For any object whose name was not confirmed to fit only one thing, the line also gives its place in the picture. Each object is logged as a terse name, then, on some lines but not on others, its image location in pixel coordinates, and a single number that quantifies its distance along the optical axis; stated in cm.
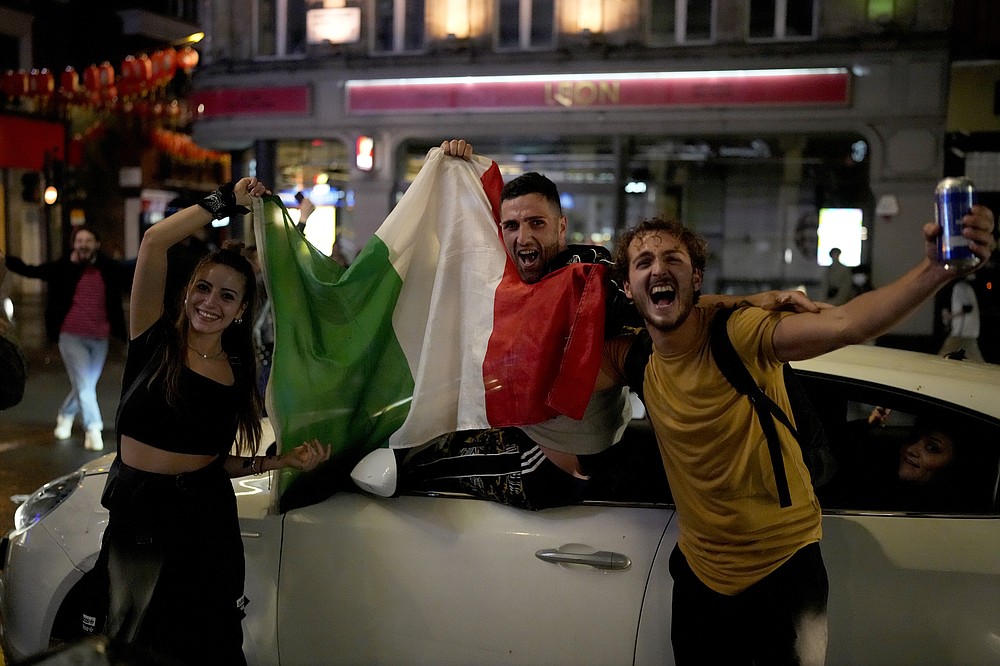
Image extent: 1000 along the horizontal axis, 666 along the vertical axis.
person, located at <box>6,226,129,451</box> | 784
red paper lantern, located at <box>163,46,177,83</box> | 1825
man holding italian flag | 275
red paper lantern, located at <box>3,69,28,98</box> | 1991
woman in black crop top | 256
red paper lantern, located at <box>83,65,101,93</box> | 1866
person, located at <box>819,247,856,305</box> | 1156
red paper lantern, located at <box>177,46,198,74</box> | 1811
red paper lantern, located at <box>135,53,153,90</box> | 1858
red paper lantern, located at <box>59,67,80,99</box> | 1939
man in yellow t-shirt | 221
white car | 253
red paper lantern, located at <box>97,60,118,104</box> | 1875
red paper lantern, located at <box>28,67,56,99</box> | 1994
